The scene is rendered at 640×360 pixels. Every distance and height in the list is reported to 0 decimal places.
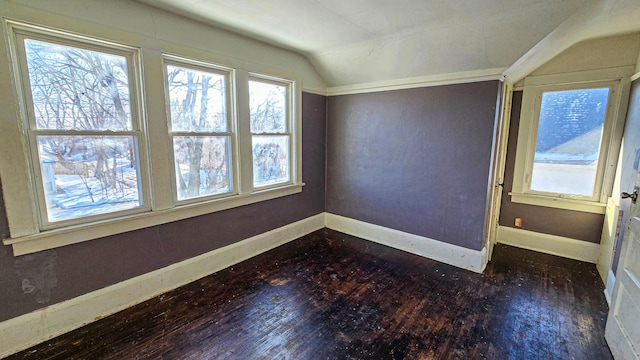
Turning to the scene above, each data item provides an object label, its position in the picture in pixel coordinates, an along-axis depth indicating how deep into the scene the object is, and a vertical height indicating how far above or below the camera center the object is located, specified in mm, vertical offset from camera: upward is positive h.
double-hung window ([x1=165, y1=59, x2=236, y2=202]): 2537 +118
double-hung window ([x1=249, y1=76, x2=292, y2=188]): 3217 +141
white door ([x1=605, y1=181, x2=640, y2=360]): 1660 -1014
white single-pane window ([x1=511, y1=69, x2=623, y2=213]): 2980 +3
